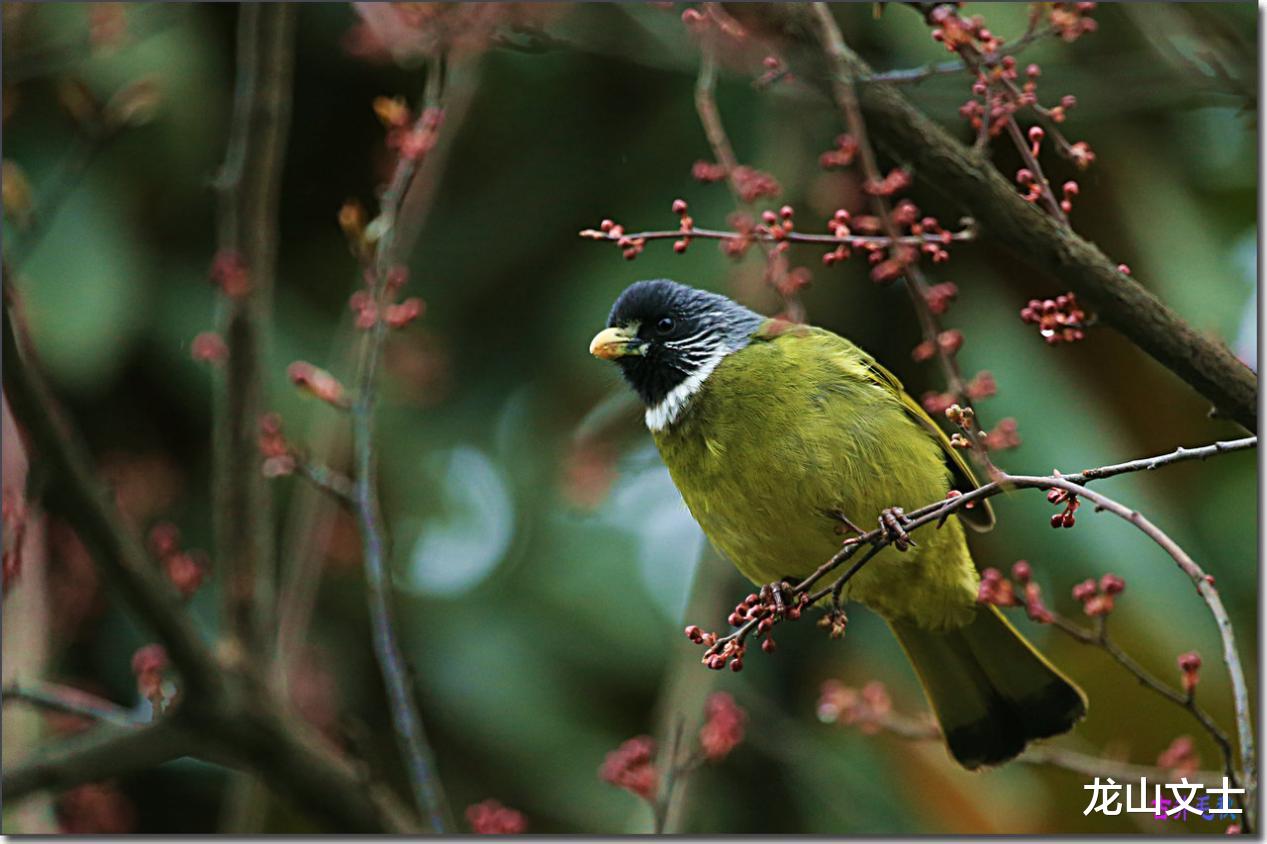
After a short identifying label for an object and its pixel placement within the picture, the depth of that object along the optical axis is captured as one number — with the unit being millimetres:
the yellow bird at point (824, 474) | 5925
